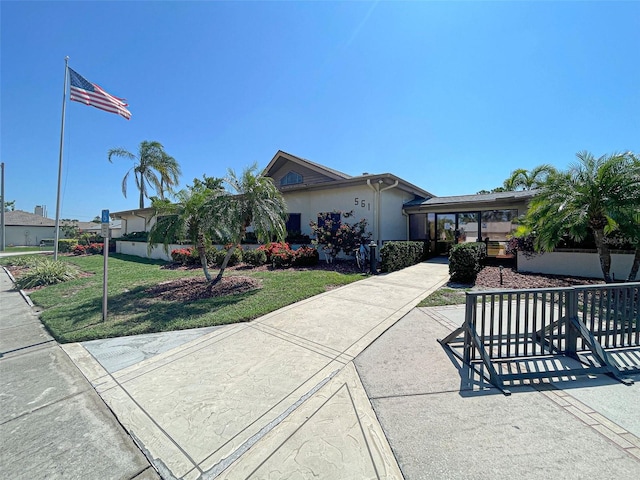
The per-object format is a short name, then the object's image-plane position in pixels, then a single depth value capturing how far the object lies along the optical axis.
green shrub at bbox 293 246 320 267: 11.69
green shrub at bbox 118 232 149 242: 19.57
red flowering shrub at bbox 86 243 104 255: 21.63
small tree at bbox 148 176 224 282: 7.56
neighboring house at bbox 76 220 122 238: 32.03
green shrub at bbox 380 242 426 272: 9.80
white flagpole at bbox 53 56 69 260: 12.09
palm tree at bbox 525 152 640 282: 6.48
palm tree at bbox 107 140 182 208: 24.44
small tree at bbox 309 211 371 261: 11.55
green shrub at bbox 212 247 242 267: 12.70
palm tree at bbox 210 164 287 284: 7.40
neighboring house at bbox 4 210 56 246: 36.97
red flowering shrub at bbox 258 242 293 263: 11.92
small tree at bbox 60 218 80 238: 38.38
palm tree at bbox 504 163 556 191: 18.89
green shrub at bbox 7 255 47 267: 13.03
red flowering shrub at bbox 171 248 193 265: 13.38
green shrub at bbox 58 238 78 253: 23.82
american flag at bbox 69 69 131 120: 10.88
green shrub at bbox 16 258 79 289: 9.58
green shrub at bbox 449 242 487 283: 7.91
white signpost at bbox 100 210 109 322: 5.01
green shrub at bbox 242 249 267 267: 12.34
